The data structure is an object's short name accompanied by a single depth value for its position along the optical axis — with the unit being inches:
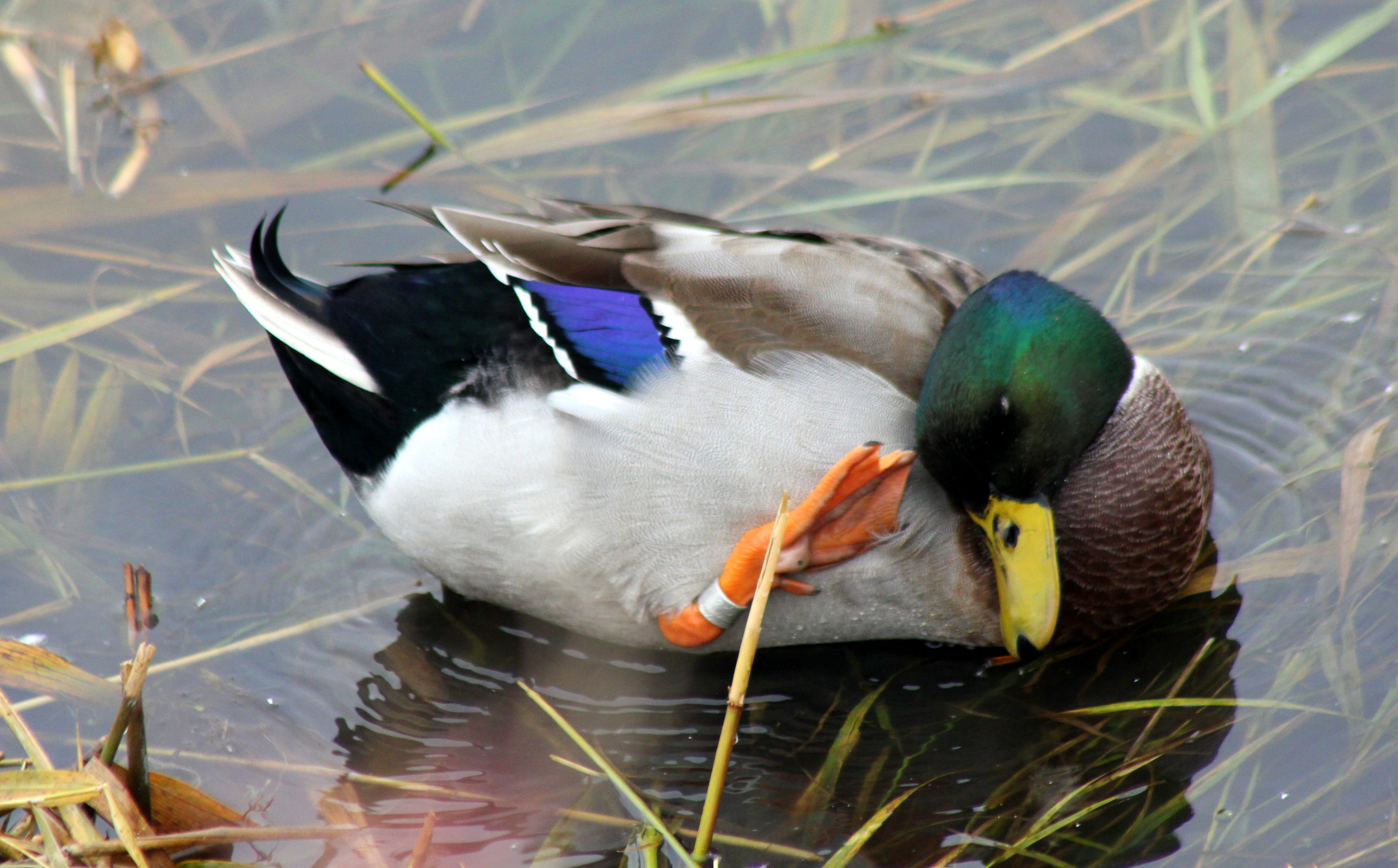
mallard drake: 222.1
